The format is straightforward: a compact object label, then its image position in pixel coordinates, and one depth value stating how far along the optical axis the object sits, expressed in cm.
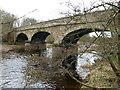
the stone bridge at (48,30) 925
